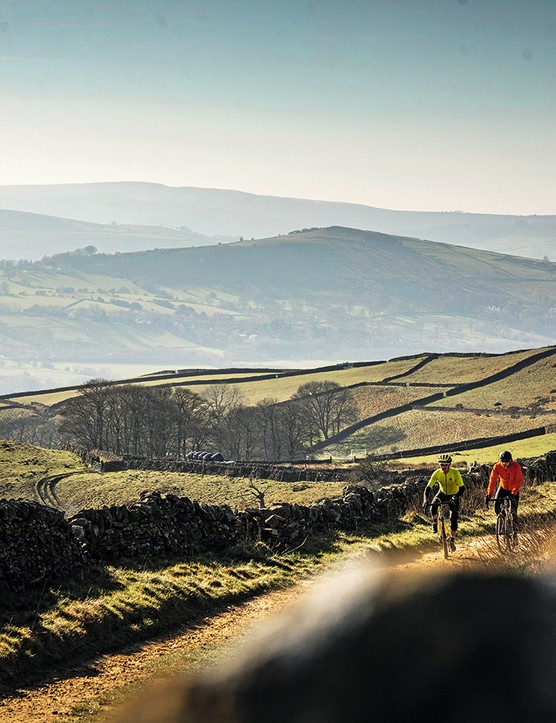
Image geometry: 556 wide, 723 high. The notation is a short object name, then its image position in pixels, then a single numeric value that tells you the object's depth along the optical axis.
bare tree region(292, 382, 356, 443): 139.38
